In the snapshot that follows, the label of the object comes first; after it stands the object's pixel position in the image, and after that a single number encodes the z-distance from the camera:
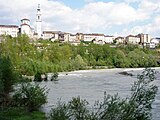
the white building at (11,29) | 161.25
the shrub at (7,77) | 27.12
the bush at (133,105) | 9.53
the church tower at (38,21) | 148.38
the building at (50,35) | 187.25
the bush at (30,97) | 22.02
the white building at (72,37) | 186.70
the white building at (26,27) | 163.75
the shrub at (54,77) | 53.17
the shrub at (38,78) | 49.71
